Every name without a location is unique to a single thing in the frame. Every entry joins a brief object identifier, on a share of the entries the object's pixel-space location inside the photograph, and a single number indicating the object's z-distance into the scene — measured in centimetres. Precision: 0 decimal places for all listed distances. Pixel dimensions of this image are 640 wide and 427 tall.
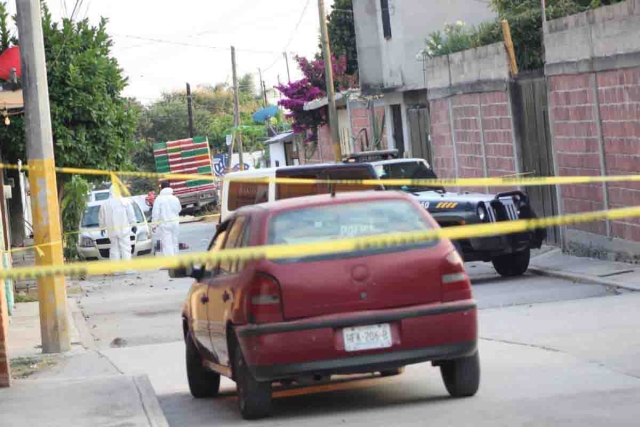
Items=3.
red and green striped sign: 6212
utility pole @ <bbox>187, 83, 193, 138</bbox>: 7711
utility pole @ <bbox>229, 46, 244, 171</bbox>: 6610
